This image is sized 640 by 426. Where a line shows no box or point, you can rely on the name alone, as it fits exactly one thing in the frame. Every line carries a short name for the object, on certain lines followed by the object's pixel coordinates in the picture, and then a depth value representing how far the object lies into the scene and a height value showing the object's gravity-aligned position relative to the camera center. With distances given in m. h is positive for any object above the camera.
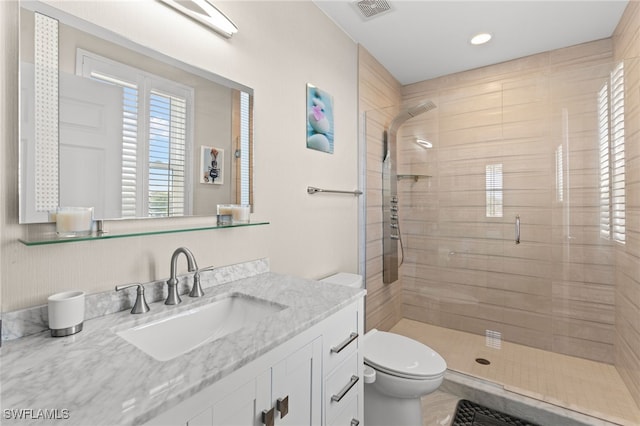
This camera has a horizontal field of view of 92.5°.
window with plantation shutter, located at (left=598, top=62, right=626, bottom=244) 1.94 +0.37
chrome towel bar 1.88 +0.14
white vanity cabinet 0.66 -0.47
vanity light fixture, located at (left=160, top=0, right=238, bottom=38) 1.18 +0.80
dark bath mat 1.80 -1.23
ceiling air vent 1.95 +1.34
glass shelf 0.80 -0.07
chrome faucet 1.06 -0.24
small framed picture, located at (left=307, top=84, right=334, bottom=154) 1.88 +0.60
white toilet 1.53 -0.84
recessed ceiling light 2.33 +1.35
